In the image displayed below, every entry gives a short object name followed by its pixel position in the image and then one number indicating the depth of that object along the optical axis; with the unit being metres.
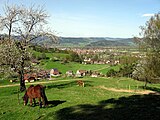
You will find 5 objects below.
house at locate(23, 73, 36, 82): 65.52
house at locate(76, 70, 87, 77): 97.92
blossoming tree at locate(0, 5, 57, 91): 27.58
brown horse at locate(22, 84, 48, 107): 16.94
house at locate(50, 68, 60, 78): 88.87
